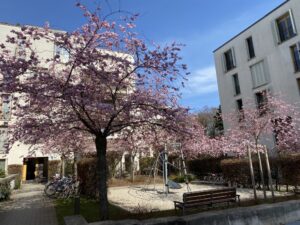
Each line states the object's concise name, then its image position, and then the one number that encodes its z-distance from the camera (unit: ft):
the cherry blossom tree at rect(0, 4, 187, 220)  20.43
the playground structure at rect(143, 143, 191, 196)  46.72
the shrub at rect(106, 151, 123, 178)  68.54
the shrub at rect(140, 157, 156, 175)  86.47
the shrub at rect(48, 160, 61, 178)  90.21
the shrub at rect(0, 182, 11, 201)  43.97
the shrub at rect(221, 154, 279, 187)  49.78
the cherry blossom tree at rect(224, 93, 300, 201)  41.94
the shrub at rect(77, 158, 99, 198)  40.98
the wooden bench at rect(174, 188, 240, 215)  26.99
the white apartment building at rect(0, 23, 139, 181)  87.61
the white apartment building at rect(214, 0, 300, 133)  75.72
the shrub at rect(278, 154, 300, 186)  44.91
